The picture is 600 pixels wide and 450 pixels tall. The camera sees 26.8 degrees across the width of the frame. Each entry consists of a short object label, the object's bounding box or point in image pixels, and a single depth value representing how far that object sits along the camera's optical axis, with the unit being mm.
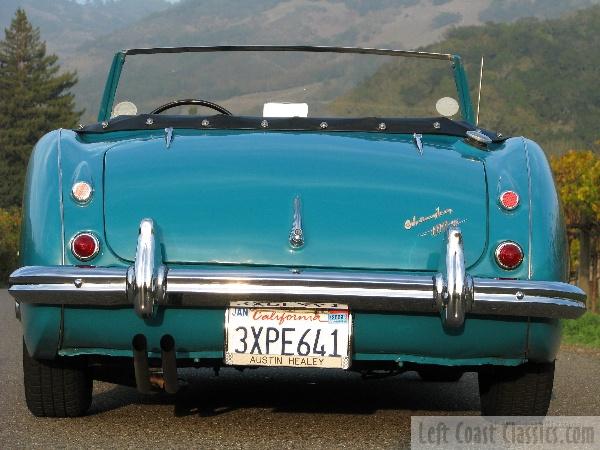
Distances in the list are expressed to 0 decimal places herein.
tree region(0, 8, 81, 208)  97062
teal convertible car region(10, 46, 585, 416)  4332
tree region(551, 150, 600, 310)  22569
